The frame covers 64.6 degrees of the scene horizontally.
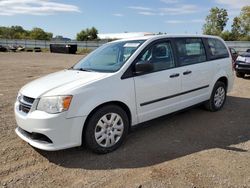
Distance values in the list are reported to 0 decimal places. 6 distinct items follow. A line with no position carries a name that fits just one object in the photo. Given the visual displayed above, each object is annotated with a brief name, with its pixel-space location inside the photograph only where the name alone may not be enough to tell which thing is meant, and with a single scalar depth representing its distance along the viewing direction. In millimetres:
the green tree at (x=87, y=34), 61719
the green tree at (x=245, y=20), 48868
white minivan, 2586
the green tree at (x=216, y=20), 53866
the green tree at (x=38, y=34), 69073
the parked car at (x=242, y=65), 7866
